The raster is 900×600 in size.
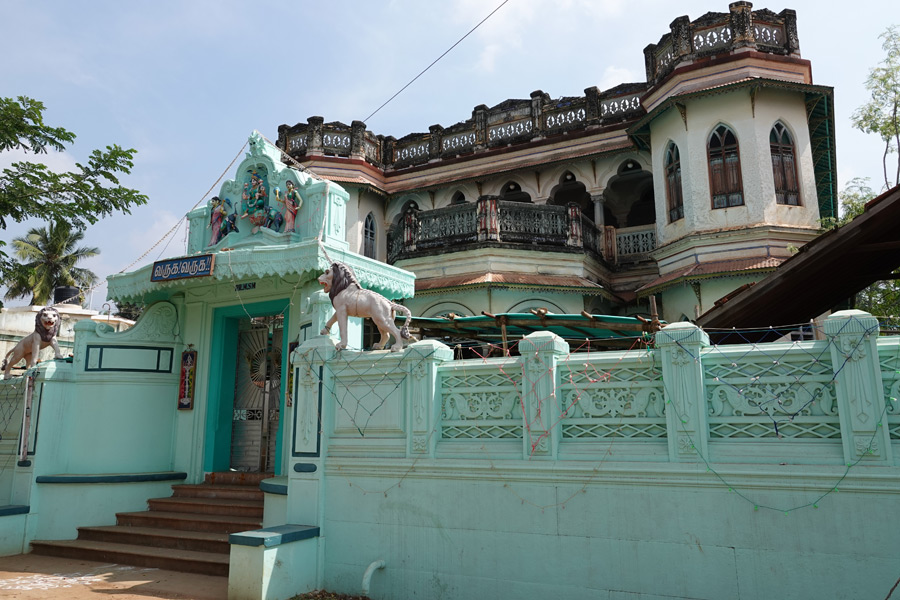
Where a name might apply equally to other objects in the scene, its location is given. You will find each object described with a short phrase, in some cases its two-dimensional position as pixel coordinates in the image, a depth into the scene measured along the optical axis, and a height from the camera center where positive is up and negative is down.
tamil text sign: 9.04 +2.23
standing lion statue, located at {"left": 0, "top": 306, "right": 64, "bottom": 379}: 10.18 +1.31
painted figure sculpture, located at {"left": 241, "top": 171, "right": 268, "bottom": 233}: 9.95 +3.41
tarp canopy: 10.07 +1.63
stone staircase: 7.78 -1.42
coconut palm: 38.03 +9.96
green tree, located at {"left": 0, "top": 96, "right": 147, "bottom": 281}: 7.71 +3.02
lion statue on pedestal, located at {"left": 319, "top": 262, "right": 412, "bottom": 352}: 7.20 +1.33
